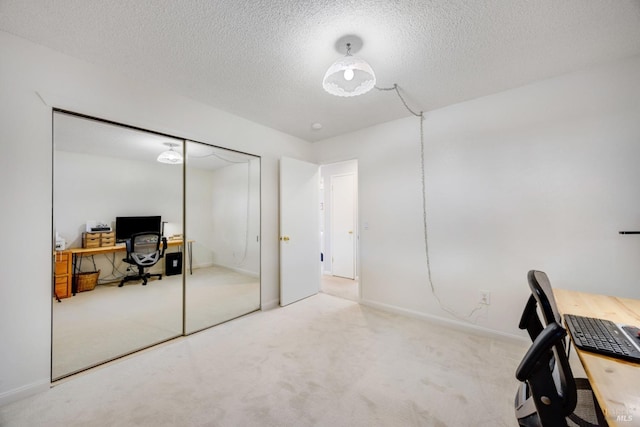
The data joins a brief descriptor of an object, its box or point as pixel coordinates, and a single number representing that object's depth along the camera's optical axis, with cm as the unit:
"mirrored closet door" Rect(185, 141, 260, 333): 271
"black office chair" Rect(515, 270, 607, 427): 78
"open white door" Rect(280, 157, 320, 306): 341
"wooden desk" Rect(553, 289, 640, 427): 65
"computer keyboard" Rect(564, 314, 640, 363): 92
